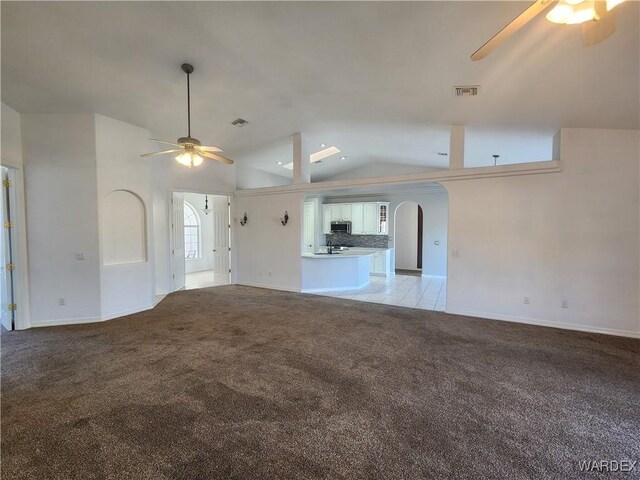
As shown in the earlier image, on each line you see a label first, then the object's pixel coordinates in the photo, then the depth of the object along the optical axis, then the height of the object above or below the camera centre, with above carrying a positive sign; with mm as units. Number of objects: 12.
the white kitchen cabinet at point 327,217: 10188 +411
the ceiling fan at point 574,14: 1545 +1196
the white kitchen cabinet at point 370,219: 9406 +310
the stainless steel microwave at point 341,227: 9789 +57
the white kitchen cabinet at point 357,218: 9625 +351
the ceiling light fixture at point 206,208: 9752 +718
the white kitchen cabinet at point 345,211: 9820 +595
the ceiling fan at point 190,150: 3471 +978
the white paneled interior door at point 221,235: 7883 -162
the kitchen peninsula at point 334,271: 6832 -1023
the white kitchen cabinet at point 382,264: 9039 -1107
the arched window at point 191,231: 9875 -63
